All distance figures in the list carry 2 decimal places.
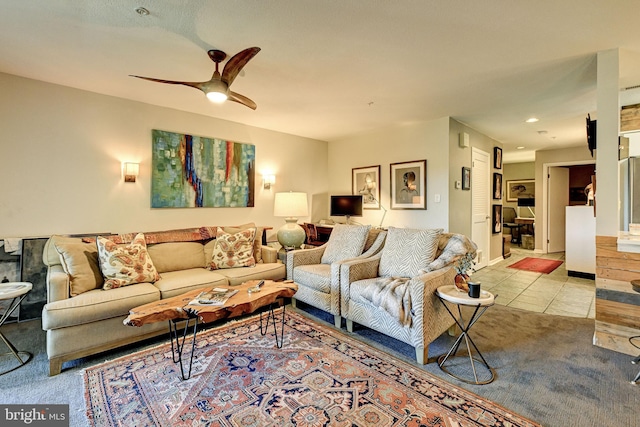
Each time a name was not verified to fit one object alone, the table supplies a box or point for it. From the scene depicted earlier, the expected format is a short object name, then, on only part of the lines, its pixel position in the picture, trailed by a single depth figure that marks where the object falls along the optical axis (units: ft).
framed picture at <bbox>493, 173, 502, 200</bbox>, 18.92
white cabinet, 15.64
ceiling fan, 7.16
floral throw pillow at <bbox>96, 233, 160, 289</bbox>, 8.58
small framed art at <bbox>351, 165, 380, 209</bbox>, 16.96
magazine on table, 6.93
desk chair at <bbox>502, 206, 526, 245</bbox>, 28.19
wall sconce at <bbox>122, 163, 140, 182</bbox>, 11.58
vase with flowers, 7.12
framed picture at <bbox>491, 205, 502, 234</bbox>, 18.93
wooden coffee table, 6.38
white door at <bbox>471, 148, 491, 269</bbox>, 16.57
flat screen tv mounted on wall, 8.81
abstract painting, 12.51
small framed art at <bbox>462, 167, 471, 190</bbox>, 15.29
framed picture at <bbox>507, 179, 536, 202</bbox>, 30.35
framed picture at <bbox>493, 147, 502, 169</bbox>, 18.99
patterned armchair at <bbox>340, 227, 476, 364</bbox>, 7.24
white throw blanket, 7.28
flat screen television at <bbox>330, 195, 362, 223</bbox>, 16.92
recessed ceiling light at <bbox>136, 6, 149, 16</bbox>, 6.31
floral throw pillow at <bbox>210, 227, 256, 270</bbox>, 11.03
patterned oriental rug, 5.38
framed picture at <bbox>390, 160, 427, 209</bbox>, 14.84
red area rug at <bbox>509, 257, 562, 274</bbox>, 17.73
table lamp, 13.20
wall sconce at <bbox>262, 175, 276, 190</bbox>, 15.97
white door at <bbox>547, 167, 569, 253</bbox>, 23.08
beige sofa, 6.99
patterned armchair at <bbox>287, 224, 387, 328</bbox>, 9.48
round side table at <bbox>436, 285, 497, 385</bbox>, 6.49
